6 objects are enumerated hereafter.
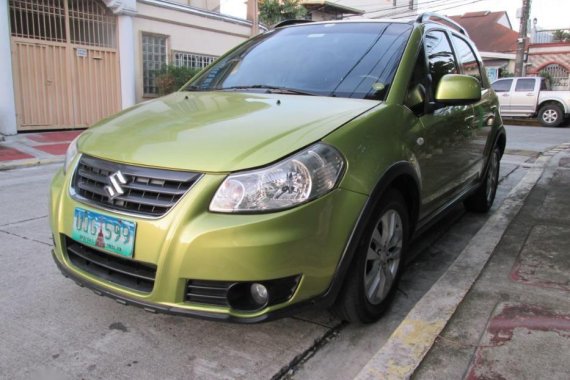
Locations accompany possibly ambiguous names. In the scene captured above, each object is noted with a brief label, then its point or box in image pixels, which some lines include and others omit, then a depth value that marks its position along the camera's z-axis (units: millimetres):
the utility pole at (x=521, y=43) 21281
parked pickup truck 17812
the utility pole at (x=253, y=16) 16359
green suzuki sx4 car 2176
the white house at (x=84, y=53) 10633
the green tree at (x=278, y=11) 22797
